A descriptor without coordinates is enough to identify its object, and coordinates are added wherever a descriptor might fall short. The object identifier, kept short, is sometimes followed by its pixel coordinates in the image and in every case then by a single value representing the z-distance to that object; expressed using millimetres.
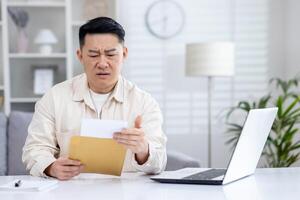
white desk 1602
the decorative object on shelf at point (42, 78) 4266
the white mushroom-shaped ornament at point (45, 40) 4215
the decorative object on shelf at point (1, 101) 4176
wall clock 4508
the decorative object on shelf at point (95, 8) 4336
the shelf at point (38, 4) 4175
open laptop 1751
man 2113
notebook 1710
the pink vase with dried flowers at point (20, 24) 4228
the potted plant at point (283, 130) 3867
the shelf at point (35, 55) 4156
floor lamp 3910
